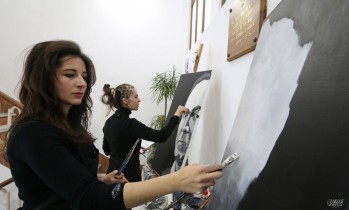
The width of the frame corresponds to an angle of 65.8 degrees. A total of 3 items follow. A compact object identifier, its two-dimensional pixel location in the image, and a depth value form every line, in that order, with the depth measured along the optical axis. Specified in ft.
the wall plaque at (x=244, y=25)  3.95
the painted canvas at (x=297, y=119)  1.55
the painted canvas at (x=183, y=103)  5.76
